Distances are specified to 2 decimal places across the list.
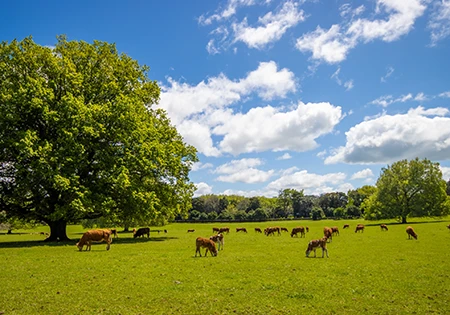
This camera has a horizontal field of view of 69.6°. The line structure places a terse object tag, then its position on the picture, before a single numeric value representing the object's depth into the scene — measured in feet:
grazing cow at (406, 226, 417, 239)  107.85
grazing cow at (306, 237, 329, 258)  68.44
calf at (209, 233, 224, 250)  82.36
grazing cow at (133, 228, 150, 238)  137.80
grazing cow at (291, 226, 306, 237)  134.27
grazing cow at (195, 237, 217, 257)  71.20
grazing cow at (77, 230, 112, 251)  80.84
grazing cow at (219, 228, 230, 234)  164.00
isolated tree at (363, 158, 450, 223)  237.45
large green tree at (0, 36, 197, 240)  93.81
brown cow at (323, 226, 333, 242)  112.72
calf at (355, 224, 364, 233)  156.52
